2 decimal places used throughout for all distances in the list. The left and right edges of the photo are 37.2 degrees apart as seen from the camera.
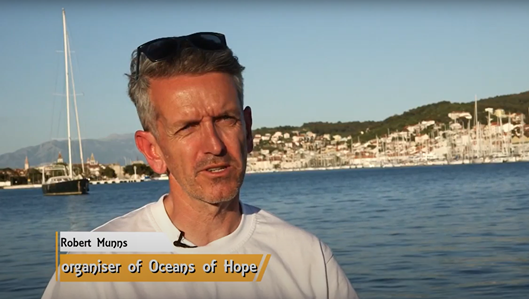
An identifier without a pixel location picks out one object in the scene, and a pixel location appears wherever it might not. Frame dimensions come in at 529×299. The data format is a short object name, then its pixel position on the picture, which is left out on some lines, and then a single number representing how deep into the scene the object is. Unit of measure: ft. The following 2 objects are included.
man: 5.96
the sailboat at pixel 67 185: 184.75
